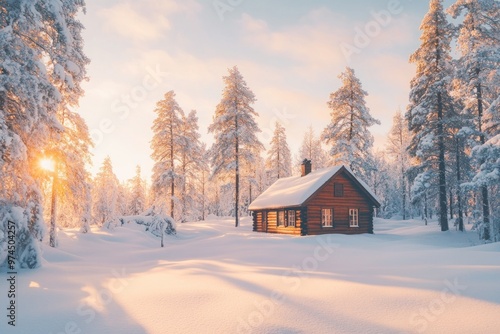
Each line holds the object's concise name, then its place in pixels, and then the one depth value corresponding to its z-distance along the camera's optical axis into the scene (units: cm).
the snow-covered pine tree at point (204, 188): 5459
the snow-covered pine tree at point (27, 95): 998
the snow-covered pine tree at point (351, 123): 3141
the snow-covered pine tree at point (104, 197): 4644
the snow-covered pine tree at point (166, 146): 3219
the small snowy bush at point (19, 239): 994
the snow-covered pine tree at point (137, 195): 5773
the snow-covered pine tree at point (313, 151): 5396
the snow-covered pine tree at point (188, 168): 3419
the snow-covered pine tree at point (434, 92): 2330
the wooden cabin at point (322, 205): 2286
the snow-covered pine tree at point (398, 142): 4881
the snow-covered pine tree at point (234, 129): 3008
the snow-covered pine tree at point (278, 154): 4753
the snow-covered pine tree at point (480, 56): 1911
